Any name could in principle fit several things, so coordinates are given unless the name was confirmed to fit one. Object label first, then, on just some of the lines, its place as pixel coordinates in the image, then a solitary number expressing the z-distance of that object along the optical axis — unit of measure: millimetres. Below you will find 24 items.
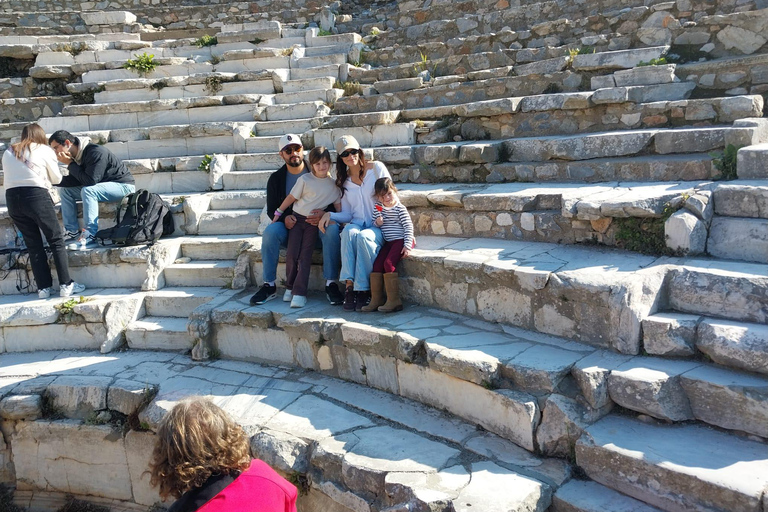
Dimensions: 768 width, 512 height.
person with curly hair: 2221
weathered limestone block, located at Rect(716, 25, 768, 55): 5875
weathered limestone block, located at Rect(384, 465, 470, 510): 3045
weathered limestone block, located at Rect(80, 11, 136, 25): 11898
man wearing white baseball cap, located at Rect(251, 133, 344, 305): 5211
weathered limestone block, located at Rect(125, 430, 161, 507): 4715
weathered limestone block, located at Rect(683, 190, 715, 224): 3939
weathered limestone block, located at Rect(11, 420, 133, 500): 4887
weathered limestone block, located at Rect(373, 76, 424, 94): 7780
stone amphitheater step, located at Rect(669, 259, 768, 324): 3314
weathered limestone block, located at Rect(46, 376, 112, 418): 4895
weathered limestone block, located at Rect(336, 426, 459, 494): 3359
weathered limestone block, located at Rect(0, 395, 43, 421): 4949
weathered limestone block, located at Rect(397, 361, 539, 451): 3438
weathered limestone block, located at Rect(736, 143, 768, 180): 4250
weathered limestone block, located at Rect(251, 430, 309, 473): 3732
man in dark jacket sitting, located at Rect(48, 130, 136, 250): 6258
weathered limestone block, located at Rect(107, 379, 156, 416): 4711
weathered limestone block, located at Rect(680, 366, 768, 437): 2949
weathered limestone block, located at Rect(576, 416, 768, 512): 2684
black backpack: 6129
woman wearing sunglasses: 4848
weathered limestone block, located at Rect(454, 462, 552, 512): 2976
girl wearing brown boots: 4766
